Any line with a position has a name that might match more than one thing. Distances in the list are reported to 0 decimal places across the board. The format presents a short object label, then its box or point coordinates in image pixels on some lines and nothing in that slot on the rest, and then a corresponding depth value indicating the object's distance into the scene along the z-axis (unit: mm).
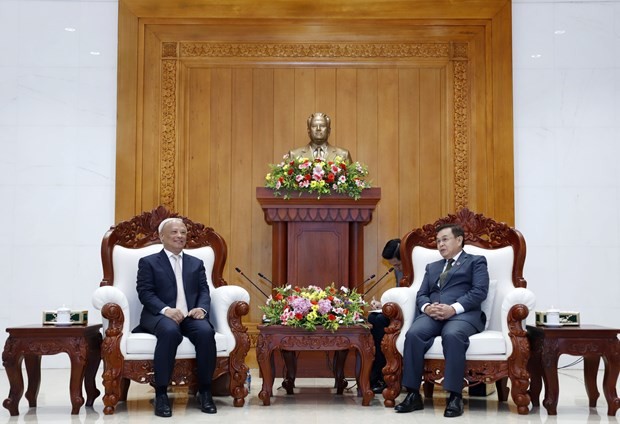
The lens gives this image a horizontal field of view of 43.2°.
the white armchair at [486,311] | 4902
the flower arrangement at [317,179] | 6395
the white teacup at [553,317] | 5062
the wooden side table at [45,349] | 4828
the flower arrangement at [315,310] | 5043
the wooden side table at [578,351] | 4848
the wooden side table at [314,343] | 5059
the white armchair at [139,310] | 4887
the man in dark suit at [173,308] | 4820
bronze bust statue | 7035
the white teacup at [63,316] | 5035
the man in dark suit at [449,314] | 4812
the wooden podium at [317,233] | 6449
